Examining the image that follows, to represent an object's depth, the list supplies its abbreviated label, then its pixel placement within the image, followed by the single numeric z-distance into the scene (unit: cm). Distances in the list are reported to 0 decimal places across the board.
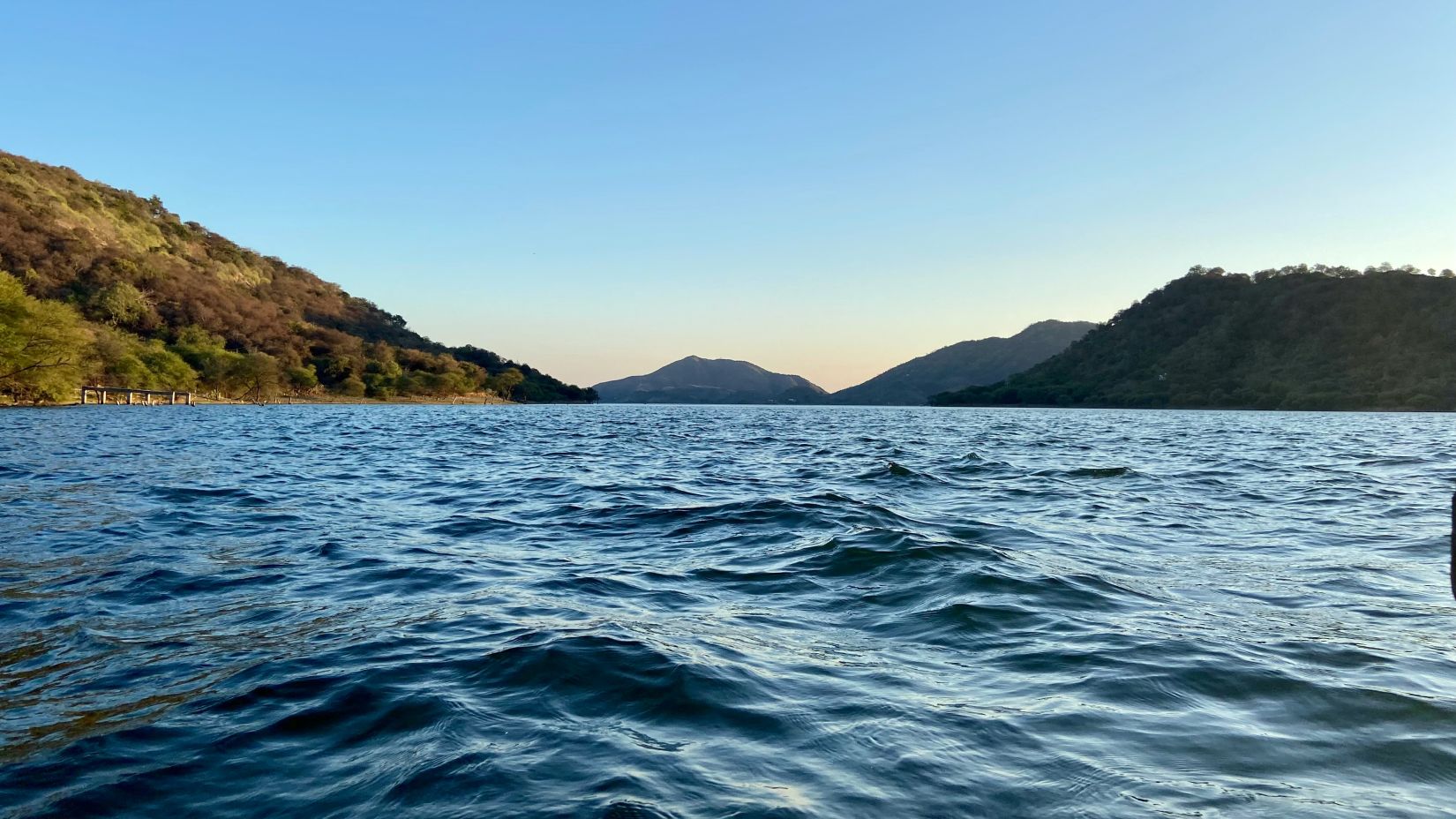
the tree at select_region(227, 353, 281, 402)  13300
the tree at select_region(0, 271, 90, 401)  6481
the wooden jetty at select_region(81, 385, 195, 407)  9544
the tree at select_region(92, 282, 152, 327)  14288
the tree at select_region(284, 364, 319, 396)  16412
